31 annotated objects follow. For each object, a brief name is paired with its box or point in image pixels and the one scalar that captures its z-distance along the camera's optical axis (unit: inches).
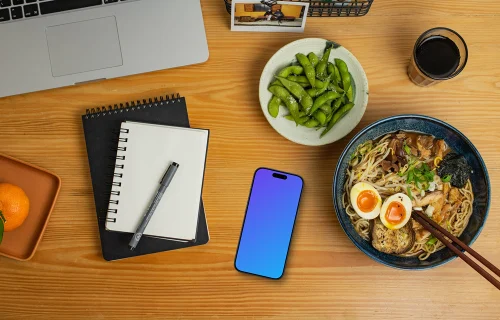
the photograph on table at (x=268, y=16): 37.9
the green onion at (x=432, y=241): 37.6
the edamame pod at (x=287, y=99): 38.2
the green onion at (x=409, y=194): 38.3
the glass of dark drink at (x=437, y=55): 38.5
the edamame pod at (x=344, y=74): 38.7
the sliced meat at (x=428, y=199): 38.4
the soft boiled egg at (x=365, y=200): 37.5
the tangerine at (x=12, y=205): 37.2
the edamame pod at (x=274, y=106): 38.4
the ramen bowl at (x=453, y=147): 35.8
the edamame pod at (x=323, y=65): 38.5
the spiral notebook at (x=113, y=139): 39.9
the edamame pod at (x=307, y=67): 38.5
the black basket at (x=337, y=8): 39.4
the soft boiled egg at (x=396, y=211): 37.5
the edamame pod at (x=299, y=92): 38.3
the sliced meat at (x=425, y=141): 37.7
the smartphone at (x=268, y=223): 40.4
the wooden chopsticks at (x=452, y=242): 31.9
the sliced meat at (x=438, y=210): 38.6
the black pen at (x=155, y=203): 38.5
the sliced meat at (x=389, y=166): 38.7
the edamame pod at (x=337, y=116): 38.5
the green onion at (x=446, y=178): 38.2
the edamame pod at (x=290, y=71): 38.5
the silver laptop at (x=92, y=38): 39.4
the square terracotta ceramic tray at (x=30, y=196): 40.0
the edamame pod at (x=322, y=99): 38.5
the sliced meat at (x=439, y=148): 37.7
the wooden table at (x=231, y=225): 40.4
